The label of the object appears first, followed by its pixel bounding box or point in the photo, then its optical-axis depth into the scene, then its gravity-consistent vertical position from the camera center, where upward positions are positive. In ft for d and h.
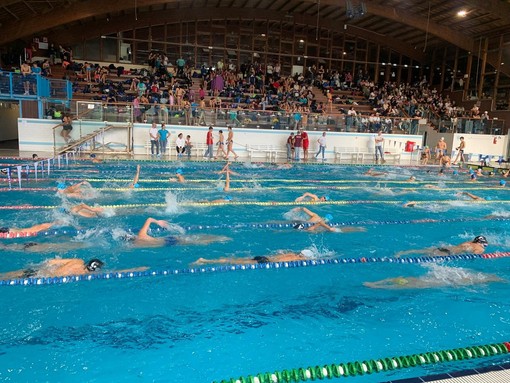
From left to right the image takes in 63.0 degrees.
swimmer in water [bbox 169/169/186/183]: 34.36 -4.03
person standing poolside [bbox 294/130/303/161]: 56.18 -1.21
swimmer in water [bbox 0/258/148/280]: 15.08 -5.28
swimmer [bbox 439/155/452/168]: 52.81 -2.41
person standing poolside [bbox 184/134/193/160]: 52.95 -1.74
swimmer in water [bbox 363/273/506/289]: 15.98 -5.49
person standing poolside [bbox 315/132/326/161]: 57.06 -0.83
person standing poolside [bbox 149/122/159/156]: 51.57 -0.86
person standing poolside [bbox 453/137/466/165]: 59.61 -1.29
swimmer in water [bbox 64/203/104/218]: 23.34 -4.72
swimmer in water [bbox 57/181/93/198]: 27.68 -4.33
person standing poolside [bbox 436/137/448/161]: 59.72 -1.12
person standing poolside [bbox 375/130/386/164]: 58.29 -0.93
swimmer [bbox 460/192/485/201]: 31.88 -4.25
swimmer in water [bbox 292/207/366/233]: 22.62 -4.89
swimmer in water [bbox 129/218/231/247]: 19.07 -5.24
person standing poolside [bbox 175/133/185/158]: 52.64 -1.90
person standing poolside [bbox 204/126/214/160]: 52.49 -1.23
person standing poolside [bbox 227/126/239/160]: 53.11 -1.02
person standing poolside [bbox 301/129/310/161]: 56.65 -0.92
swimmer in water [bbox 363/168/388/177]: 45.50 -3.81
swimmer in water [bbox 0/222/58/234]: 20.01 -5.11
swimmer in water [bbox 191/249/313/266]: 17.24 -5.26
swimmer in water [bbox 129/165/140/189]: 30.67 -4.18
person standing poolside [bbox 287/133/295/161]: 57.41 -1.51
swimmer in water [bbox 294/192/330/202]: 29.02 -4.44
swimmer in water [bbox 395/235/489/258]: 19.26 -4.95
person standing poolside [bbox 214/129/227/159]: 54.49 -1.51
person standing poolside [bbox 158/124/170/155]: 51.49 -0.94
